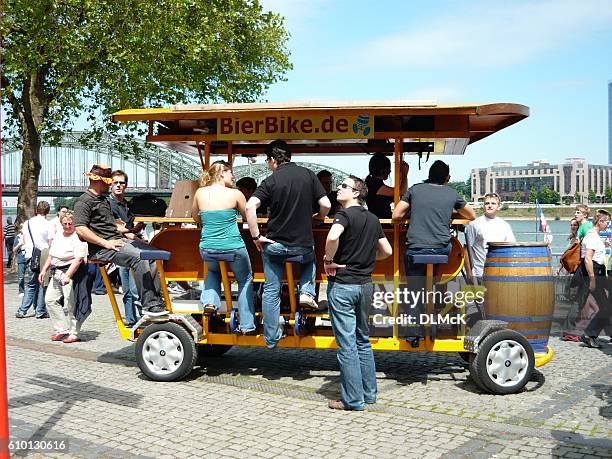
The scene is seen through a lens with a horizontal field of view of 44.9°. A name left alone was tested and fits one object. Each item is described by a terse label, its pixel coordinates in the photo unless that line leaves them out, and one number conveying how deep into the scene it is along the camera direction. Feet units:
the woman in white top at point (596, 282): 29.55
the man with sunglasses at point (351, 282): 19.29
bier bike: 21.08
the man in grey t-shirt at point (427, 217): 21.31
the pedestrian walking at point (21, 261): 42.83
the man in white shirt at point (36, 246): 38.55
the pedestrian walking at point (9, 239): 64.69
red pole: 12.50
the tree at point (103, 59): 59.57
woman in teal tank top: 21.95
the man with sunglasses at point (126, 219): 25.88
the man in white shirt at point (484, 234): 26.53
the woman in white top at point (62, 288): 30.99
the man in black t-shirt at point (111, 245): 23.71
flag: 59.24
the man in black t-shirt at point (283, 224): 21.35
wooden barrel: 21.52
